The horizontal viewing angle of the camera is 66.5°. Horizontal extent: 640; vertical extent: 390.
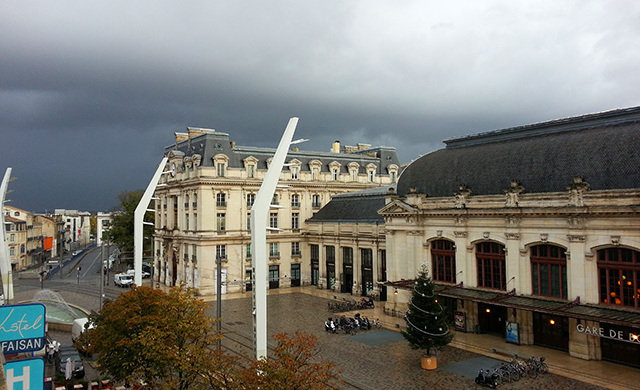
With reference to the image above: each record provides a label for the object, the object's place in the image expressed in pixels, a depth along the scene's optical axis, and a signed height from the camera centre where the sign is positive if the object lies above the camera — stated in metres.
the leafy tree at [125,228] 93.81 -1.53
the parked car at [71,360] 30.30 -9.04
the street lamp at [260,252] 22.08 -1.61
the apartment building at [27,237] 108.81 -3.83
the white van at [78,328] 38.16 -8.46
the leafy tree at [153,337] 21.59 -5.71
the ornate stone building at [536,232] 31.02 -1.65
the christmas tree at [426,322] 31.41 -7.11
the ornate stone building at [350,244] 56.56 -3.65
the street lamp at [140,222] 39.16 -0.21
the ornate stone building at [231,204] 63.78 +1.88
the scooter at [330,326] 41.12 -9.40
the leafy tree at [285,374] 17.30 -5.78
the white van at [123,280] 74.35 -9.23
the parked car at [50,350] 34.22 -9.23
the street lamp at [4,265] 31.53 -2.85
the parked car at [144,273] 83.25 -9.64
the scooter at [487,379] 27.19 -9.45
